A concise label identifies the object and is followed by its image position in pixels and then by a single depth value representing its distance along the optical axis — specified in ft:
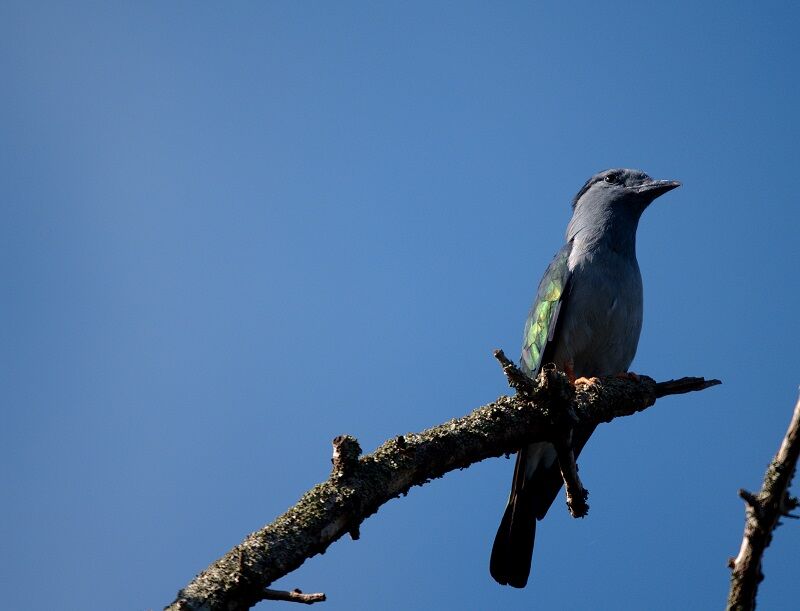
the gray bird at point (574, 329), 37.06
